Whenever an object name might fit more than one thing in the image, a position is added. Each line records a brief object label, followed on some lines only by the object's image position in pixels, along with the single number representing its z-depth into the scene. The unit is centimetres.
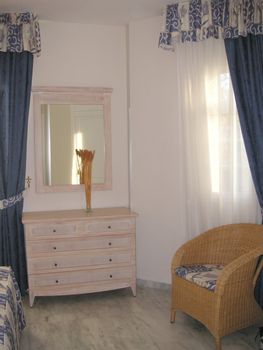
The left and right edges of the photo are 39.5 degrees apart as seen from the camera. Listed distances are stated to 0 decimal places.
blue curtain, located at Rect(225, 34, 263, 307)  316
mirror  377
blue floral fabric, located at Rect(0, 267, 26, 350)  191
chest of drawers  336
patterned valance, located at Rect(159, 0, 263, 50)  318
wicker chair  258
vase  370
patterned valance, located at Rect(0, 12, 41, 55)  352
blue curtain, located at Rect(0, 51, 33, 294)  357
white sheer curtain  334
